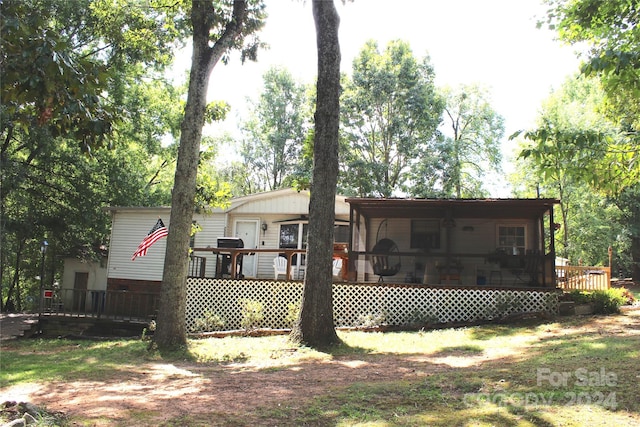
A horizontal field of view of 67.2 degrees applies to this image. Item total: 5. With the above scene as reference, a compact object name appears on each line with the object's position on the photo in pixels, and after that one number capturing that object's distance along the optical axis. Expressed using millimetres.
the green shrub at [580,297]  11685
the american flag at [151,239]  14094
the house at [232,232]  16922
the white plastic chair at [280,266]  14422
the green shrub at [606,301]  11281
